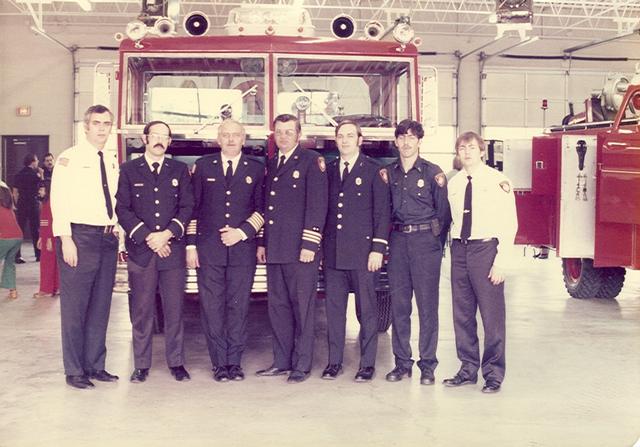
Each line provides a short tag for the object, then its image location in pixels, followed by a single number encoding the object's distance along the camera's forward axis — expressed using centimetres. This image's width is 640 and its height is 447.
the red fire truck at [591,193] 857
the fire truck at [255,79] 680
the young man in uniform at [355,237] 578
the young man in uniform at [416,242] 572
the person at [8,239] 958
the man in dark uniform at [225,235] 580
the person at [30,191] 1422
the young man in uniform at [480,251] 555
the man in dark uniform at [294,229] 576
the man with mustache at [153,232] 566
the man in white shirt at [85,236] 552
